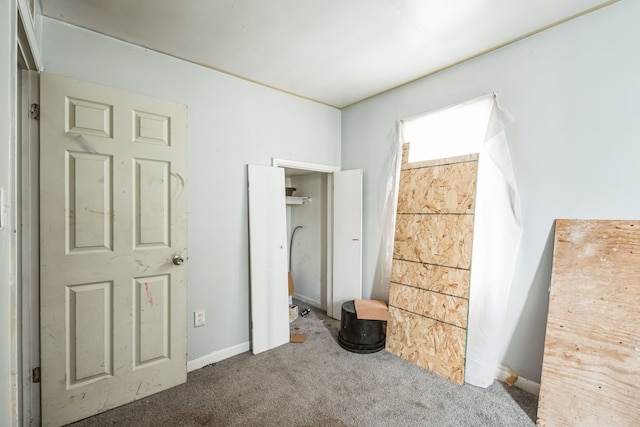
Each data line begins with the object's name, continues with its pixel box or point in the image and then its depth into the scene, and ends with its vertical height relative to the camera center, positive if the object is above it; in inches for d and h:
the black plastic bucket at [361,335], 103.7 -45.8
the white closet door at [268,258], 105.4 -18.0
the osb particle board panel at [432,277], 87.9 -21.9
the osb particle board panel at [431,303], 87.2 -30.7
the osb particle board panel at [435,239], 88.7 -9.0
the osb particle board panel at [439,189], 89.2 +8.2
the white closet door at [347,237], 125.4 -11.4
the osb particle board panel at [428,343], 86.6 -43.6
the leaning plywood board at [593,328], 62.2 -27.4
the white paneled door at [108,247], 68.2 -9.6
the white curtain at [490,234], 83.5 -6.5
